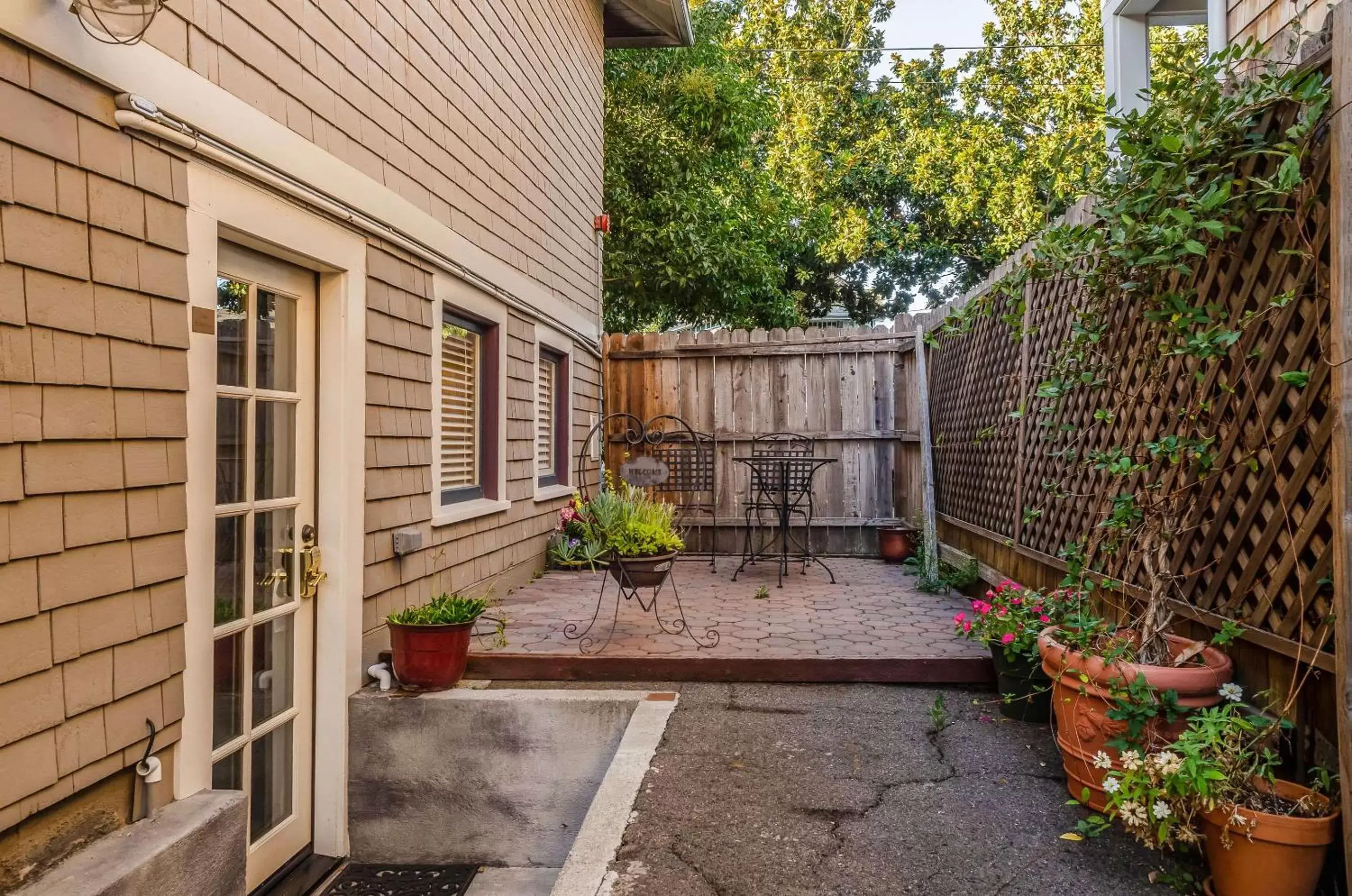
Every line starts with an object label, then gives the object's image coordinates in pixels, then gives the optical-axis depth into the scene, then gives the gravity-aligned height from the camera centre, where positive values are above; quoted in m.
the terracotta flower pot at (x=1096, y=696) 2.42 -0.75
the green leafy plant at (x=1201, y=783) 2.05 -0.85
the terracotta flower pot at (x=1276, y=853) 1.98 -0.97
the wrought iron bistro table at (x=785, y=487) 6.22 -0.29
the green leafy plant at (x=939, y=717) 3.32 -1.07
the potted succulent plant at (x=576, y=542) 6.11 -0.67
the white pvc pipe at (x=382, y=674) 3.62 -0.96
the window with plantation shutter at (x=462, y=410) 4.67 +0.24
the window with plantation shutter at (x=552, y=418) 6.37 +0.26
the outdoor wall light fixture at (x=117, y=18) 2.09 +1.10
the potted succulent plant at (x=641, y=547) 4.15 -0.48
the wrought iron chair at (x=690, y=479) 7.61 -0.25
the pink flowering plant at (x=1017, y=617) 3.22 -0.68
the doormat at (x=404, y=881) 3.40 -1.77
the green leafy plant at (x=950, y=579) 5.42 -0.87
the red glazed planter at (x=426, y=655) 3.57 -0.86
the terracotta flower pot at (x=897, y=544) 7.03 -0.80
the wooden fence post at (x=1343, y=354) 1.92 +0.21
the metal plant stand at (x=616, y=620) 4.09 -0.93
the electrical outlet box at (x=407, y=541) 3.86 -0.41
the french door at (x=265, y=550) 2.85 -0.35
